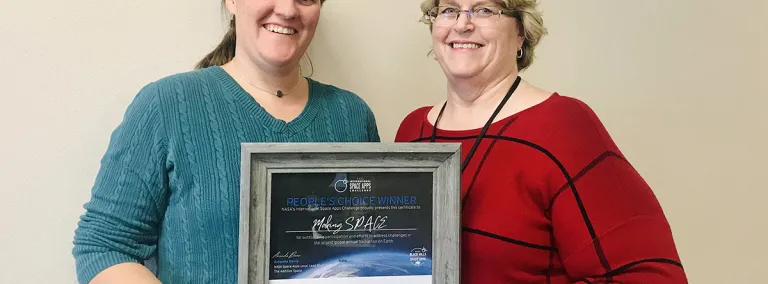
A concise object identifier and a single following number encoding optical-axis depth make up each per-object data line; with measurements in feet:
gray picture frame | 3.07
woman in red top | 3.45
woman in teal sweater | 3.42
